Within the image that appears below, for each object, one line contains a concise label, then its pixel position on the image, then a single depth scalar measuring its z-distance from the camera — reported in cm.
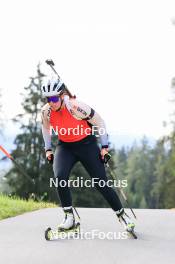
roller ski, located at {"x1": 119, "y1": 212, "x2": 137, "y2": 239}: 1537
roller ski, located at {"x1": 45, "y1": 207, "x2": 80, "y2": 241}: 1520
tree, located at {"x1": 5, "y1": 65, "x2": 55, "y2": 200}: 8156
